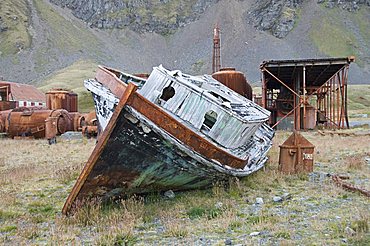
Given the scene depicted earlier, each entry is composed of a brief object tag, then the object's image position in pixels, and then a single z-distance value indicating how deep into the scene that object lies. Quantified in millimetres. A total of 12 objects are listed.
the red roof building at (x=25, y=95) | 44594
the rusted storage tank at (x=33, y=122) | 21016
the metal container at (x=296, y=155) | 9453
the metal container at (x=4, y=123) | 21394
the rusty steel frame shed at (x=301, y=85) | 22234
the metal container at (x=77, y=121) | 21978
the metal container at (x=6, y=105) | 27688
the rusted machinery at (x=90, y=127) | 20286
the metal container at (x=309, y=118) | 26391
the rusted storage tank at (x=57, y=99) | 28391
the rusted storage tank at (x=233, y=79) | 20469
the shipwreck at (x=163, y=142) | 6059
